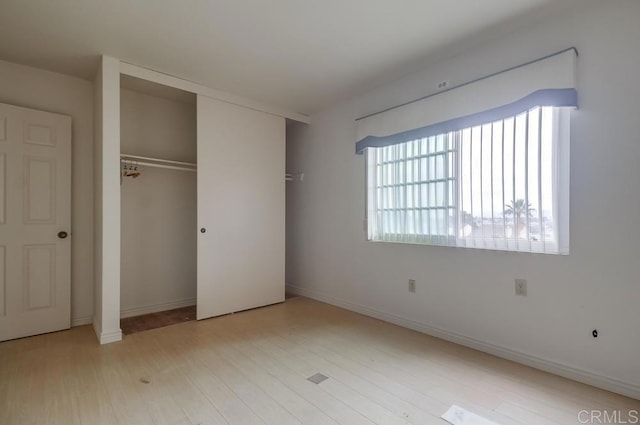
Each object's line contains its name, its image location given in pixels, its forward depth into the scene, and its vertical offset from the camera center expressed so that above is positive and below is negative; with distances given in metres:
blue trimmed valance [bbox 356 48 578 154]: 2.13 +0.92
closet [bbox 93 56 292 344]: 3.40 +0.16
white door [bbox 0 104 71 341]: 2.80 -0.11
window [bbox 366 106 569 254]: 2.20 +0.22
